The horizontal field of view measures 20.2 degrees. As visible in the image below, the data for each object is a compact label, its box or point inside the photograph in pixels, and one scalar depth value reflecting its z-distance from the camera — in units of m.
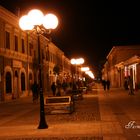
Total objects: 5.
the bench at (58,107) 19.02
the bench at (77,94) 30.39
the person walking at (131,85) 35.22
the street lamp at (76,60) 40.69
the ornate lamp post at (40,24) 14.43
